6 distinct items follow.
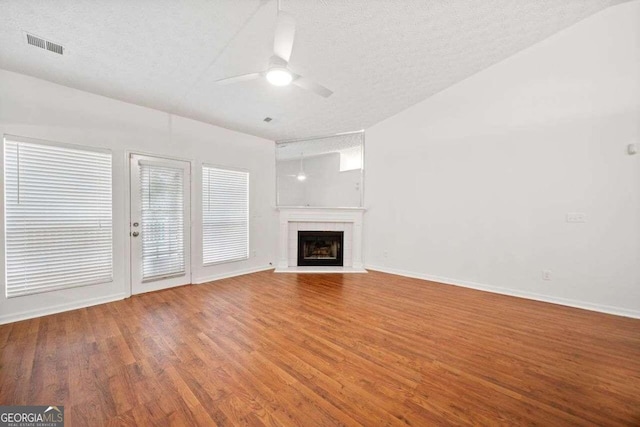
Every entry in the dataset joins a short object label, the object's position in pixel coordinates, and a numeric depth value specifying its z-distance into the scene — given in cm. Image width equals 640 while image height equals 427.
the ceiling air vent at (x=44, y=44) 224
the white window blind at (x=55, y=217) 277
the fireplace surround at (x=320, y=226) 530
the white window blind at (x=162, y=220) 375
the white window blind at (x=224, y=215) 445
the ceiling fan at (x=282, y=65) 179
